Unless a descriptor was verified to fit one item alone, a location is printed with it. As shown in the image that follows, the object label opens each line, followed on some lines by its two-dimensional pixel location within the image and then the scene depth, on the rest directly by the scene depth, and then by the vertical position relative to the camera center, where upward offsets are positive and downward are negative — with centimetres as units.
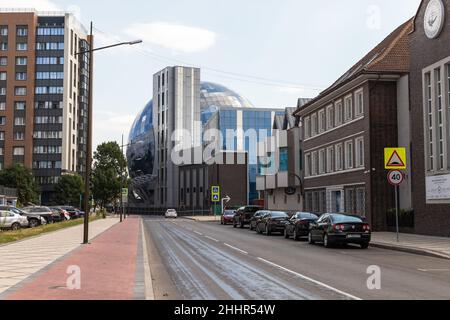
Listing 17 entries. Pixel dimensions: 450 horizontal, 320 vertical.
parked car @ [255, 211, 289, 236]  3388 -124
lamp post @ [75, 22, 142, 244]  2322 +227
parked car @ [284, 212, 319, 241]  2867 -115
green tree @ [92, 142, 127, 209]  7169 +361
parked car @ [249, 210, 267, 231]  3786 -118
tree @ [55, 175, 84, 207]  10378 +216
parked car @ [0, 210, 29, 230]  3729 -128
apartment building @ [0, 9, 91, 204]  11225 +2124
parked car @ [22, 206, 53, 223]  5065 -95
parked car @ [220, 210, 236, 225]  5406 -150
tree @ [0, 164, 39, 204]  9225 +320
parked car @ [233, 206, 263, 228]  4659 -115
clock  2869 +924
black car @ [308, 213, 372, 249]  2295 -120
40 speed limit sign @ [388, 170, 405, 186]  2342 +96
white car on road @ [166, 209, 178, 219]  8431 -190
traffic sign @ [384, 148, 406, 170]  2388 +177
